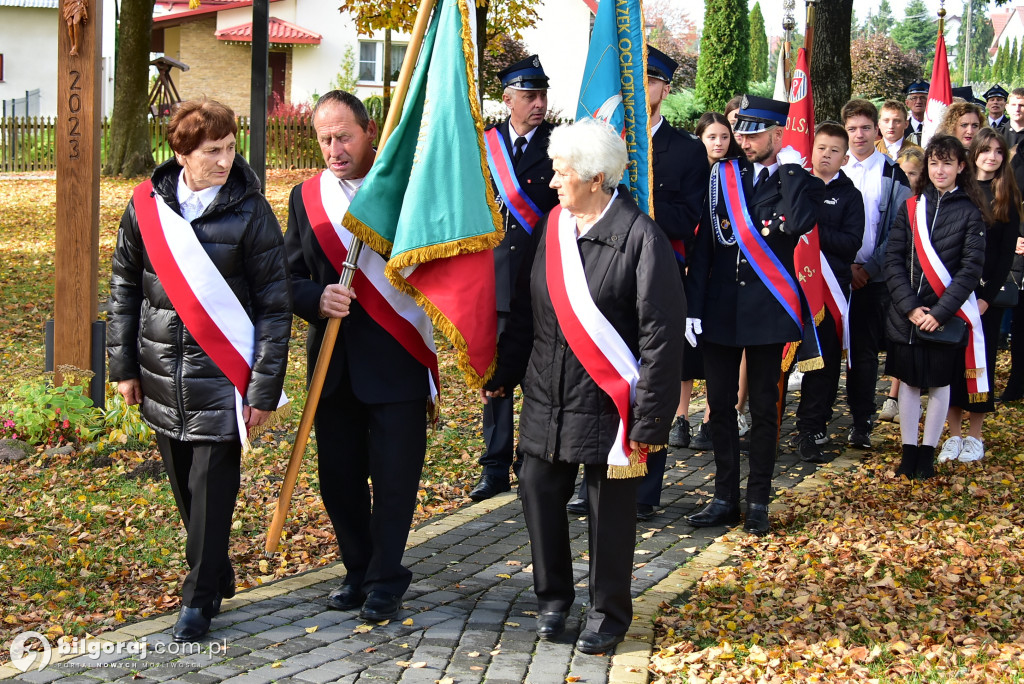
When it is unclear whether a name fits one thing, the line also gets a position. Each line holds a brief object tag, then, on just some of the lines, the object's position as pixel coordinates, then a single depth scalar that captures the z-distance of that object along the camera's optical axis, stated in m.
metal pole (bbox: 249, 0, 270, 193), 7.97
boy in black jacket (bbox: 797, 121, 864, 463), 8.00
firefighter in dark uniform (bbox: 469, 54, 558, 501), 6.51
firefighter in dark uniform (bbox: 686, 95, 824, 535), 6.32
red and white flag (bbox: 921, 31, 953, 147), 12.09
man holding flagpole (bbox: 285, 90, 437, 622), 4.93
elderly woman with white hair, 4.48
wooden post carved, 7.63
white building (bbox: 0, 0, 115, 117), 43.97
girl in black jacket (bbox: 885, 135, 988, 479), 7.28
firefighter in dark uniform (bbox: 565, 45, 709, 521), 6.49
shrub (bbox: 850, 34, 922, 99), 45.75
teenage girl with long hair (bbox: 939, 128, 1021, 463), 7.76
